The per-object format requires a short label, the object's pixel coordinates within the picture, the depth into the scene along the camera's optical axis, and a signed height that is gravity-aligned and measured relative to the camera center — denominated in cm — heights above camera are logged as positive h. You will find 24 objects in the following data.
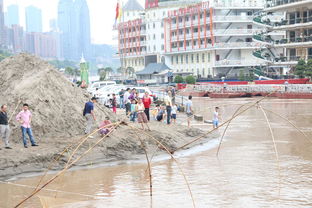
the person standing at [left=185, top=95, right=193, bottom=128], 2574 -143
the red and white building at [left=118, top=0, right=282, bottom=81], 8550 +620
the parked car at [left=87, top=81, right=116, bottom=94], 5131 -68
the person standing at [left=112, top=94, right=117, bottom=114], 2952 -140
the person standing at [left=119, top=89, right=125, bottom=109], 3510 -150
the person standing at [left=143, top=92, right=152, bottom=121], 2381 -107
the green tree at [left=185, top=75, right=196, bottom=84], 7278 -65
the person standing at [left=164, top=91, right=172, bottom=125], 2430 -127
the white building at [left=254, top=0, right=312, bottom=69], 6138 +446
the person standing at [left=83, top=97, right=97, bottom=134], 1908 -122
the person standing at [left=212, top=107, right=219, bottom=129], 2398 -177
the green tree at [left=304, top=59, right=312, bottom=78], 5462 +33
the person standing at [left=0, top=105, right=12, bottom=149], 1675 -131
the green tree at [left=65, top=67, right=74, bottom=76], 12388 +132
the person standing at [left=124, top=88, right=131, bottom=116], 2822 -125
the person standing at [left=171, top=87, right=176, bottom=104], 3577 -116
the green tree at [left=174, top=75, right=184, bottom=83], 7528 -58
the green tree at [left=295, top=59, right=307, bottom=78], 5575 +44
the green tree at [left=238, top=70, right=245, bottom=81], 7380 -40
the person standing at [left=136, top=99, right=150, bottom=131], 2131 -133
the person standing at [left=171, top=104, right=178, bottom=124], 2504 -166
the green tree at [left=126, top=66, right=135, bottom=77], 11019 +94
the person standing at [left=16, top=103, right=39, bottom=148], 1706 -123
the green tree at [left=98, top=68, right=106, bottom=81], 10582 +29
